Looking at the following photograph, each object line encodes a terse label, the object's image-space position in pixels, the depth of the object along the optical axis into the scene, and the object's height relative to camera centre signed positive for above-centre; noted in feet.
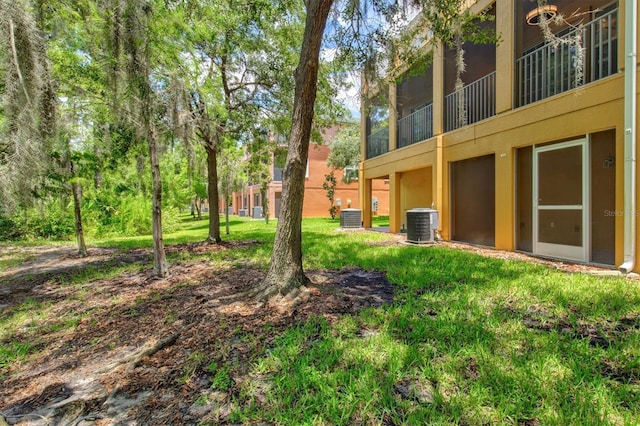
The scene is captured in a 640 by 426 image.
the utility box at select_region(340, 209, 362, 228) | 44.96 -1.98
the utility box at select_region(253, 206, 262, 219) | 91.73 -1.81
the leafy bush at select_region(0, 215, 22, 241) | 40.83 -2.53
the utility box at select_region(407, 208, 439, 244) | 27.55 -1.93
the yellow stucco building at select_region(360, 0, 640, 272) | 15.99 +4.03
